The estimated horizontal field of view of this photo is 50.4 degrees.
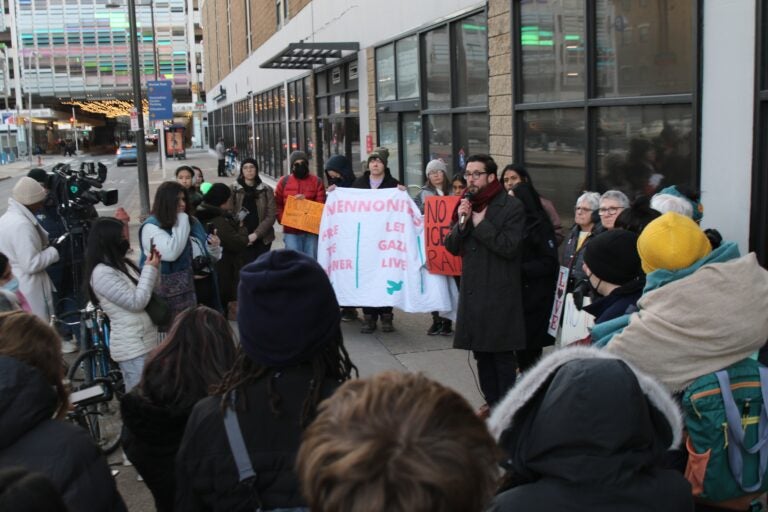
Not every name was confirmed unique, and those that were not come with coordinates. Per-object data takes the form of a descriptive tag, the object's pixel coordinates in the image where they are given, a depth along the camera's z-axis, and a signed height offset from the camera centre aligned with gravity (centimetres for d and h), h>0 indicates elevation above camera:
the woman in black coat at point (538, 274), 588 -90
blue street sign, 2502 +178
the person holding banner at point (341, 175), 940 -24
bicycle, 589 -160
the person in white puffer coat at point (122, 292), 529 -86
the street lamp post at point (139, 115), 1989 +115
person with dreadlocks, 226 -70
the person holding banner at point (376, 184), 879 -33
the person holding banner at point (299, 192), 977 -46
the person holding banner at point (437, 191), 852 -42
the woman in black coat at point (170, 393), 309 -89
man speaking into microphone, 567 -81
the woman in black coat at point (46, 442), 247 -86
